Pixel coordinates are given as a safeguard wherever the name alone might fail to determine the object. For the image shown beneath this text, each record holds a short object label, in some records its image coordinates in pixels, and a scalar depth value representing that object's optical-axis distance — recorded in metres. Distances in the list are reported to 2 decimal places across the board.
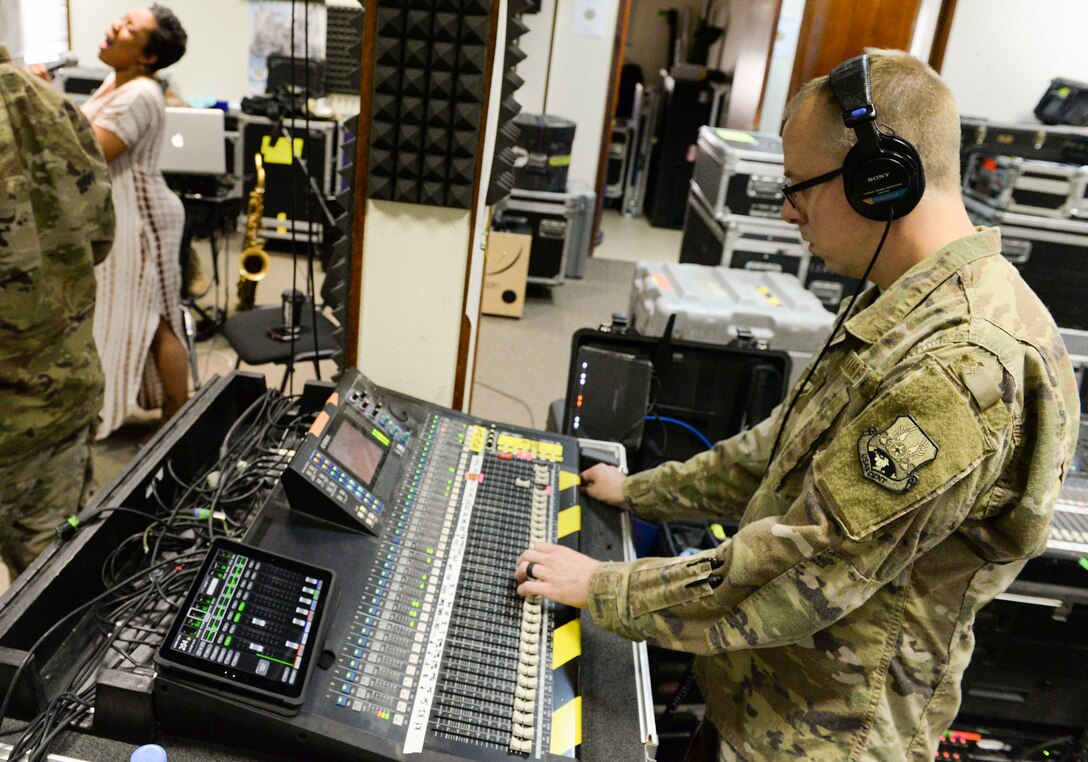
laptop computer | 3.83
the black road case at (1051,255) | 4.19
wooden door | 5.60
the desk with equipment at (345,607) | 0.94
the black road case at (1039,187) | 4.08
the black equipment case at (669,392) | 2.00
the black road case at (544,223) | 5.25
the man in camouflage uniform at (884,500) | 0.94
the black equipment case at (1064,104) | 4.98
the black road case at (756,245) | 3.85
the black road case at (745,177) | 3.77
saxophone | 3.93
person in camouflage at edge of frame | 1.58
